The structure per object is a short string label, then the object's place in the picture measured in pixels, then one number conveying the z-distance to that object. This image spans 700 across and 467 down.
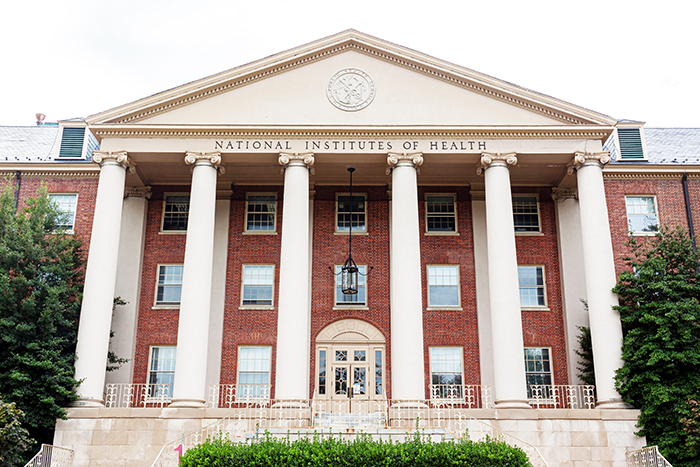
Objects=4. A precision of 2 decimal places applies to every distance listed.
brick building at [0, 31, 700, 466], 25.39
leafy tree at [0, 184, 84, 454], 23.88
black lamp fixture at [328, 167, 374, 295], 28.19
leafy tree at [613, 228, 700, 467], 23.48
